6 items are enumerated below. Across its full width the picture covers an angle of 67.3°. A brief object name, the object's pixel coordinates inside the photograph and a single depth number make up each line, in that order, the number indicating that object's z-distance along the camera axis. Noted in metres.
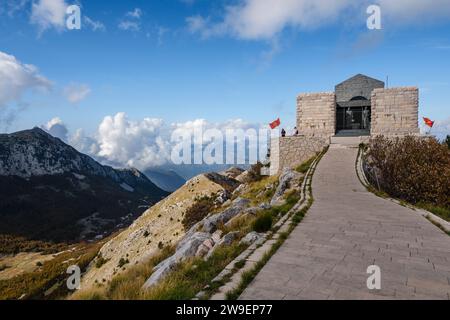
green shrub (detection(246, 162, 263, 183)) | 37.25
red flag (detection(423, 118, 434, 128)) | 31.41
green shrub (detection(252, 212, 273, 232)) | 11.16
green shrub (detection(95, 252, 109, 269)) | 44.38
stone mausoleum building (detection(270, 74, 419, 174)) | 32.91
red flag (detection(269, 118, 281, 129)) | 34.12
